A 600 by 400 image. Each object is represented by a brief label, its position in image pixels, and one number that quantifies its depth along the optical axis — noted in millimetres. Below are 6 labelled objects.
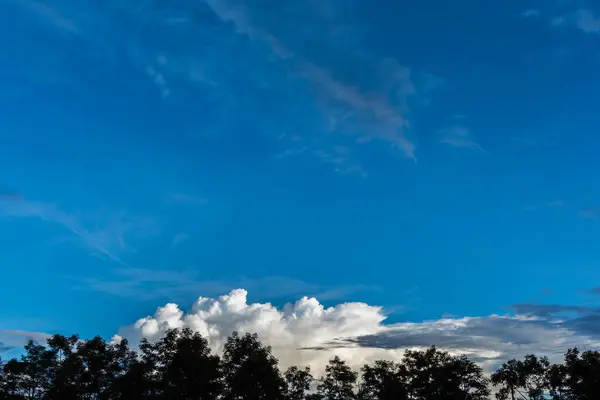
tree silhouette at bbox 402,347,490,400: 97000
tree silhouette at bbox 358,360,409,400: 102562
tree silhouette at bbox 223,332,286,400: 87750
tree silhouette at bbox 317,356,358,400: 104312
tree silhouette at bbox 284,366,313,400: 103188
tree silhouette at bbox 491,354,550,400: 105625
